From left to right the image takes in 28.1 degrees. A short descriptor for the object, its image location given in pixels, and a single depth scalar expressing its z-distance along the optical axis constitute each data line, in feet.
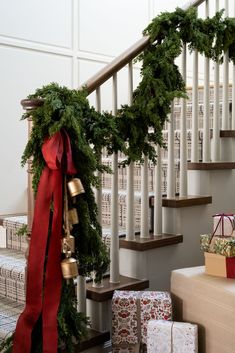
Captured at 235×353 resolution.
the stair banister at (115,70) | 6.66
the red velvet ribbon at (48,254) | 5.44
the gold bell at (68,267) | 5.41
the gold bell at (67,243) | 5.43
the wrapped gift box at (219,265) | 6.20
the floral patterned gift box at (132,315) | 6.28
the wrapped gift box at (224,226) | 6.66
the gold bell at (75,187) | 5.38
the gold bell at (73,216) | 5.55
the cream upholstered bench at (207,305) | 5.72
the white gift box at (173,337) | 5.84
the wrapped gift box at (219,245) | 6.22
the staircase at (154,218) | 6.87
